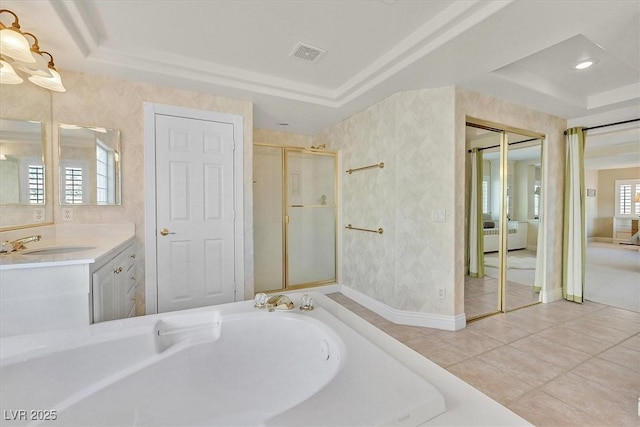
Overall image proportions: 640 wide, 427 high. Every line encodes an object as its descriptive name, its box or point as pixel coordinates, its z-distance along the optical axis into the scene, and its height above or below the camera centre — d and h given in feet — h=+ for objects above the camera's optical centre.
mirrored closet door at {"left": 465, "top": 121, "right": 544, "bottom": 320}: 9.97 -0.31
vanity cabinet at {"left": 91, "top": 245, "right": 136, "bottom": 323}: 4.88 -1.65
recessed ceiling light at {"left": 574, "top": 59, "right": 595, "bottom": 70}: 7.76 +4.17
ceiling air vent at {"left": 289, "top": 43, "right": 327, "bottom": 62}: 7.07 +4.18
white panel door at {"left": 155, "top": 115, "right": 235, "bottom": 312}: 8.41 -0.09
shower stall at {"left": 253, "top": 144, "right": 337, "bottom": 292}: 11.66 -0.33
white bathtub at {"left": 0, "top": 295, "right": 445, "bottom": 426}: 3.03 -2.30
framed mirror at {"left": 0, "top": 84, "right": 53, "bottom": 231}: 5.92 +1.31
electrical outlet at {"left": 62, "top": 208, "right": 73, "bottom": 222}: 7.32 -0.12
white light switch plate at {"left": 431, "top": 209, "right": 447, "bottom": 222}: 8.36 -0.17
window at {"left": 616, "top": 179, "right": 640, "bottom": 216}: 24.85 +1.15
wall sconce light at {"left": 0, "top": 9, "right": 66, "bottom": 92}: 5.00 +2.98
